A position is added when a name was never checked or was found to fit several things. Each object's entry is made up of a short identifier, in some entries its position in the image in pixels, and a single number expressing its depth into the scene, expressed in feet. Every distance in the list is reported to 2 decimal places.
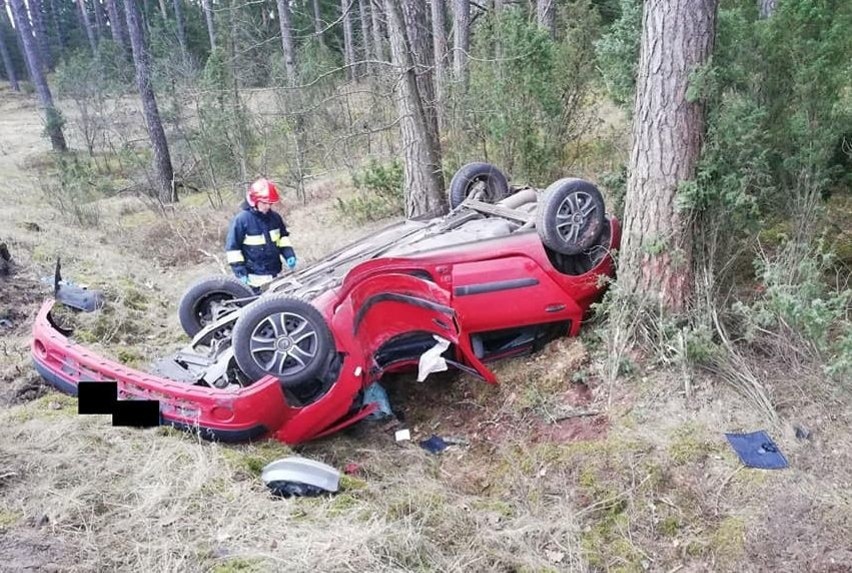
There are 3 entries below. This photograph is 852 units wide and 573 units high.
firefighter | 19.04
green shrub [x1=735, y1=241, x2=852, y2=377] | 12.42
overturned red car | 12.86
